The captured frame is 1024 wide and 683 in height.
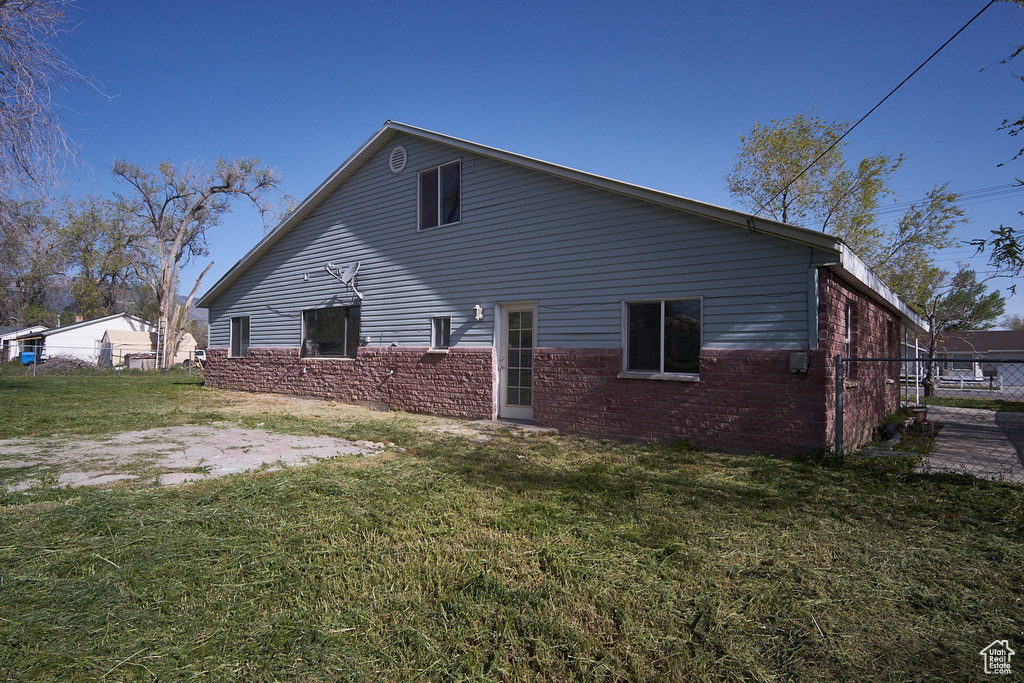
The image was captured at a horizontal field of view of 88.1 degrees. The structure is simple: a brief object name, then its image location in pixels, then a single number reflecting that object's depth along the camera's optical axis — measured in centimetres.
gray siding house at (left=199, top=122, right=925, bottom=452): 688
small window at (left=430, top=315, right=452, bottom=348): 1070
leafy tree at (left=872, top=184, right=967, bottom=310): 2248
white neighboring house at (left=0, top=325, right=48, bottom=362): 3731
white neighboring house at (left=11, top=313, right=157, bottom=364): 3659
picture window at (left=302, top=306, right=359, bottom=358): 1253
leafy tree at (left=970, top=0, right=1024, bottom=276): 623
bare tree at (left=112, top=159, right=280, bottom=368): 3419
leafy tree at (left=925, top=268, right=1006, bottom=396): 2578
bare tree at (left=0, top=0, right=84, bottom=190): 595
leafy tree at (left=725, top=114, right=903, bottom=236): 2398
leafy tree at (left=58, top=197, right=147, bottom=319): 3531
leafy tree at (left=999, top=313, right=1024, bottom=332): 7275
